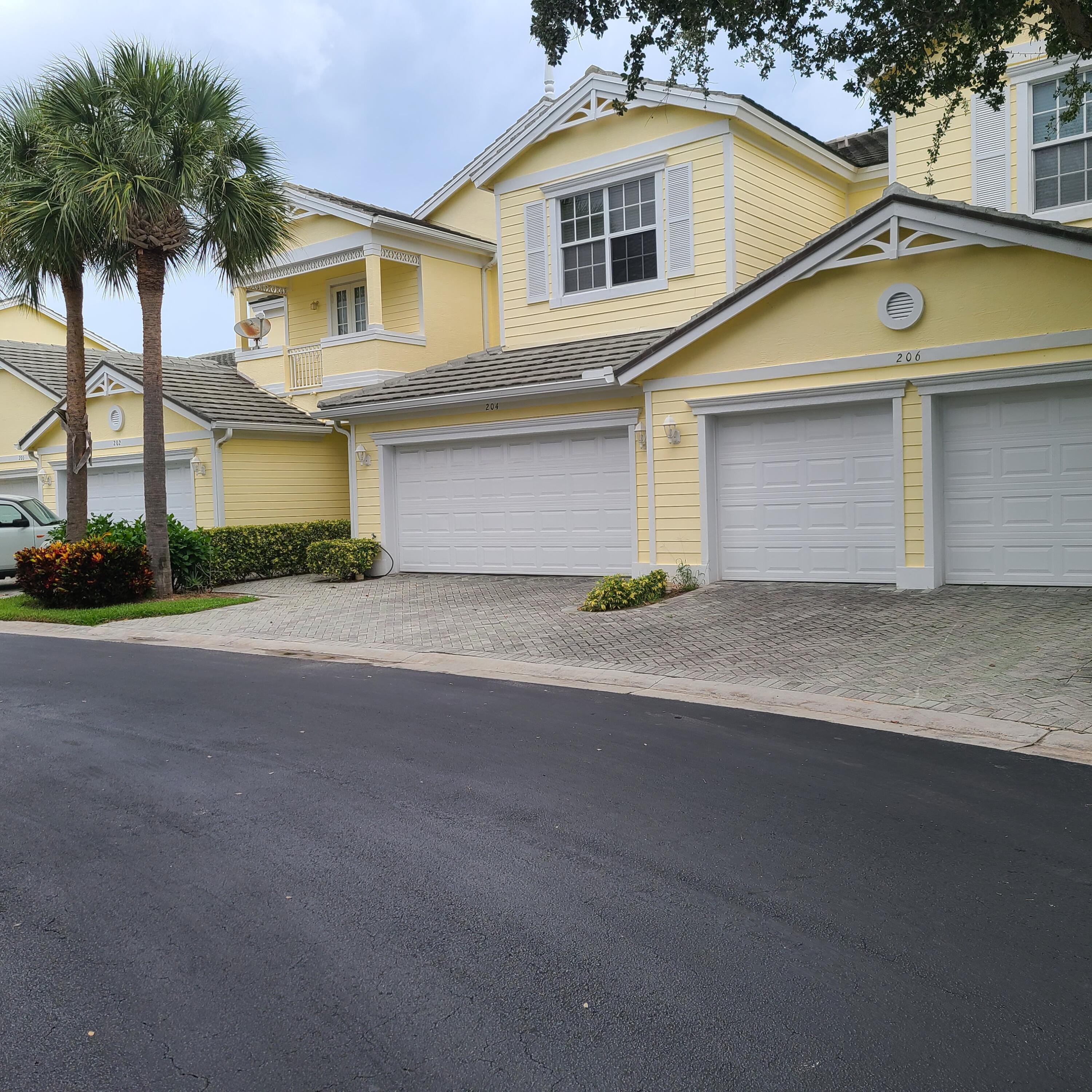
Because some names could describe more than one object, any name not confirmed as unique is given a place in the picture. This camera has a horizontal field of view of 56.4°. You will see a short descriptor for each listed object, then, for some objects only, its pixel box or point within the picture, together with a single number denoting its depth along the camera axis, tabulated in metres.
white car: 19.53
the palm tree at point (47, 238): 14.91
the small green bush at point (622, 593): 13.20
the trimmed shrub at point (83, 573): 15.38
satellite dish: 23.02
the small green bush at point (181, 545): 17.16
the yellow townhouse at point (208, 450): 20.84
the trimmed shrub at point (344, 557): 18.00
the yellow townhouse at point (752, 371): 12.12
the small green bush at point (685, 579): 14.41
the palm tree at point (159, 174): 14.64
